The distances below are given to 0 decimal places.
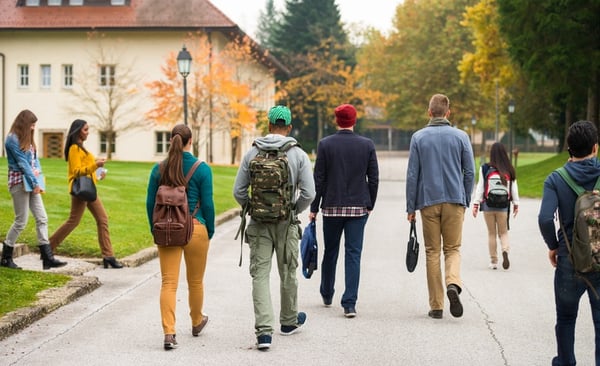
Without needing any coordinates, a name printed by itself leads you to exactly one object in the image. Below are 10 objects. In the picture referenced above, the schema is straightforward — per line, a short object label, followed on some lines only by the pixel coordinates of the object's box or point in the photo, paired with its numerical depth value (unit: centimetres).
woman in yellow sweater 1137
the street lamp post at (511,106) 4790
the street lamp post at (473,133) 7150
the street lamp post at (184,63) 2520
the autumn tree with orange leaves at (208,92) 4444
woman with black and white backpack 1215
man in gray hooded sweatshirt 746
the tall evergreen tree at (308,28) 7731
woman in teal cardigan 725
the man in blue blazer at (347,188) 880
